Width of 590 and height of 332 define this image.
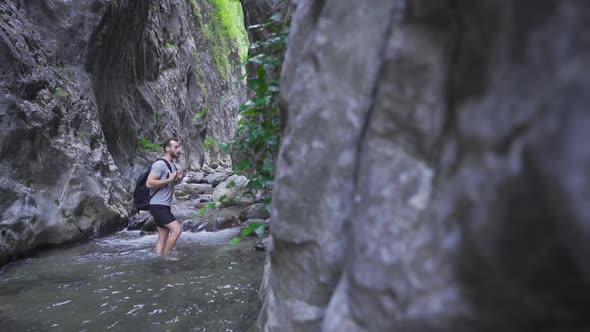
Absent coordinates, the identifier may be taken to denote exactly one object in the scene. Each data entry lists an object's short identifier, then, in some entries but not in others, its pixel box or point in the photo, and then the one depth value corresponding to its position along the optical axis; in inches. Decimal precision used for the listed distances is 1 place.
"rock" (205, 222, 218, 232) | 360.9
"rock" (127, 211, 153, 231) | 386.0
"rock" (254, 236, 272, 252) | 266.7
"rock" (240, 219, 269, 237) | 349.5
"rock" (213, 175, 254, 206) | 488.7
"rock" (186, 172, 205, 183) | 824.9
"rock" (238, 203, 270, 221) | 366.1
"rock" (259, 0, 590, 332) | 32.4
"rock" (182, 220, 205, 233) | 362.0
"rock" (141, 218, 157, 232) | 373.2
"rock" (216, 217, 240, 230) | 366.6
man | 248.7
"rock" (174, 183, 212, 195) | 666.3
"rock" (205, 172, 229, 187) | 773.9
